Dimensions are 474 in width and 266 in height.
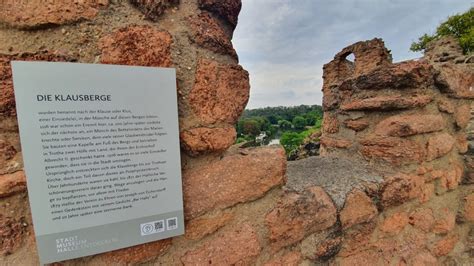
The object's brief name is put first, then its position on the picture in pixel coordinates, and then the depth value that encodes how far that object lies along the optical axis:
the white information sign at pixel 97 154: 0.57
